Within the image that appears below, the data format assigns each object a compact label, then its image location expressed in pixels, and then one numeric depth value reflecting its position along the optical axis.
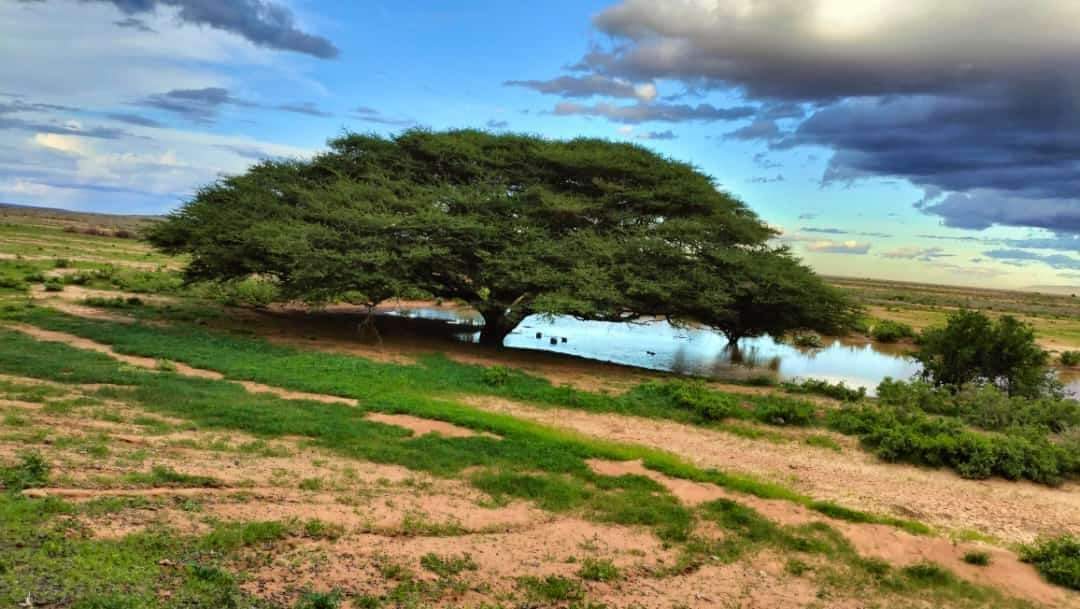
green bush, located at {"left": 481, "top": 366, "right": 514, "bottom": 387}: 15.90
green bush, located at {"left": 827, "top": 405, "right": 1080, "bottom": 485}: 11.41
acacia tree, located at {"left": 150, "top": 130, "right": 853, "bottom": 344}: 19.66
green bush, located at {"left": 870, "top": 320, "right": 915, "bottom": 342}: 39.59
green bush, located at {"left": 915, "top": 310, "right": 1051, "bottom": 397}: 20.14
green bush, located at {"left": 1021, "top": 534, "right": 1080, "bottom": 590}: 7.60
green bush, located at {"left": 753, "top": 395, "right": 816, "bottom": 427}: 14.13
